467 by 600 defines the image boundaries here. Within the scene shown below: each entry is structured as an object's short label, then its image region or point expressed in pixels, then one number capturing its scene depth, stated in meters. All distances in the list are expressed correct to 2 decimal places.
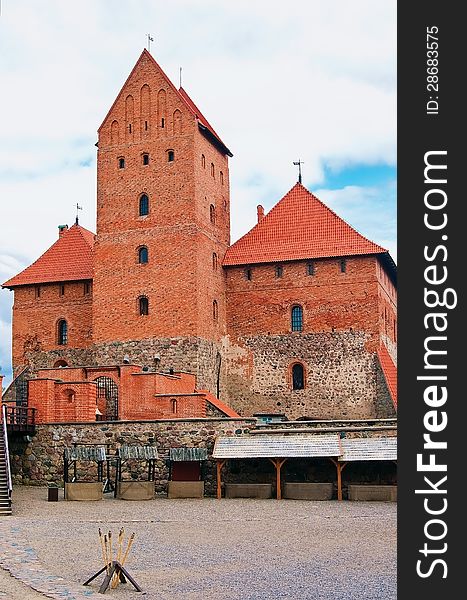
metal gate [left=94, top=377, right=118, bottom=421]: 32.44
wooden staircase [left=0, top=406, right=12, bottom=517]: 21.31
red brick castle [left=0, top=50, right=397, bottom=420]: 34.34
